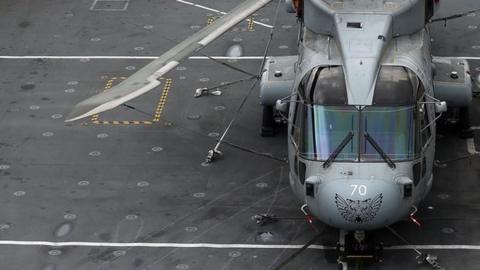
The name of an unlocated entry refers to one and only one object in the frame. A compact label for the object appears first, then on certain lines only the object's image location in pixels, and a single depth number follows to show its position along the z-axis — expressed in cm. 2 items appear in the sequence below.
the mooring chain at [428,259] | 2606
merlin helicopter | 2458
